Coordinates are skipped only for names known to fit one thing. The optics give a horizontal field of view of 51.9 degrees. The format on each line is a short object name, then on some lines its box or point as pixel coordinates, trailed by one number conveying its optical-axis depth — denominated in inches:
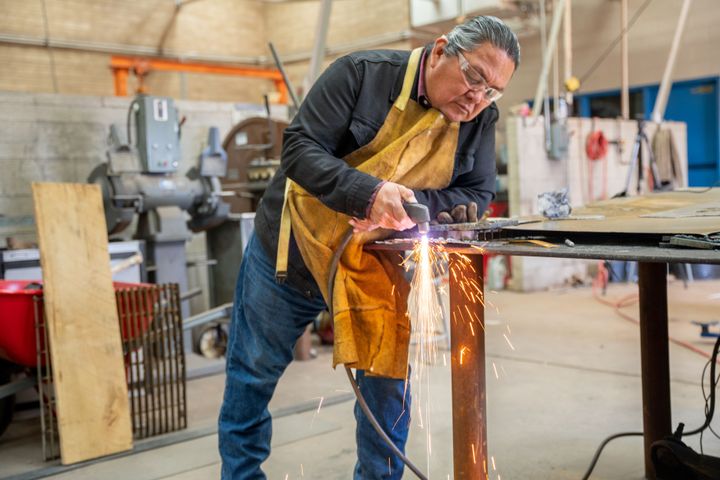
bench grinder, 180.9
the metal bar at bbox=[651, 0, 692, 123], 346.6
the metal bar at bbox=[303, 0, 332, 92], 219.1
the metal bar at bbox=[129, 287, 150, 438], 126.7
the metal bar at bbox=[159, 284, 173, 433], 129.8
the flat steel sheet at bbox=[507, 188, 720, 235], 64.9
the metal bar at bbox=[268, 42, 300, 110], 180.1
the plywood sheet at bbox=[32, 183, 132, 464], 116.1
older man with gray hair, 69.1
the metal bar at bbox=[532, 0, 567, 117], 298.4
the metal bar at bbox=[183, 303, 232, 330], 167.2
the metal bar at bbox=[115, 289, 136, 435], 125.3
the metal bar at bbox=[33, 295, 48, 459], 116.2
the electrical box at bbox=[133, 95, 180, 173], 183.5
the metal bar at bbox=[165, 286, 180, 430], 130.1
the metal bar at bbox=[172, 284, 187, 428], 130.8
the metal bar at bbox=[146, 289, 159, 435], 128.0
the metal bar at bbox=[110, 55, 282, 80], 348.5
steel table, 56.5
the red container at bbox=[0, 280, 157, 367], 115.8
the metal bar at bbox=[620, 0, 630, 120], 362.7
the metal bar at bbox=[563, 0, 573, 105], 309.3
